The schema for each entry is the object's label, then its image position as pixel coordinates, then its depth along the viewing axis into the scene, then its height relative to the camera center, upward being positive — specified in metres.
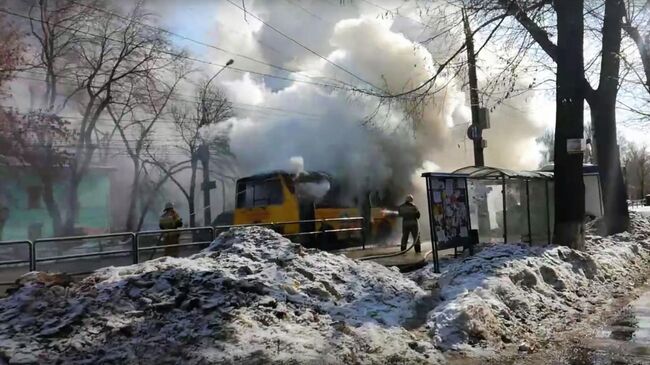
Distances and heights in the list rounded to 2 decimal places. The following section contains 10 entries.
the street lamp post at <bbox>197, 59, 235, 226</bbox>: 26.80 +1.63
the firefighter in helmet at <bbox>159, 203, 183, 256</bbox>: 13.47 -0.09
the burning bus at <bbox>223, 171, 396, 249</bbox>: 16.09 +0.15
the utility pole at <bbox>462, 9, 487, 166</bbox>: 17.91 +2.36
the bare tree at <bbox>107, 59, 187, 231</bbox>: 26.20 +4.32
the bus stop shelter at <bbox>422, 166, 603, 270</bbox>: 11.08 -0.09
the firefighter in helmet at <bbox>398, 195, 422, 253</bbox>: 15.69 -0.40
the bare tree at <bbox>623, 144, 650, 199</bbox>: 78.25 +3.38
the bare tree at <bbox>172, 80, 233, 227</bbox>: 28.44 +4.09
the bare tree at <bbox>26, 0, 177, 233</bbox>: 23.17 +6.01
